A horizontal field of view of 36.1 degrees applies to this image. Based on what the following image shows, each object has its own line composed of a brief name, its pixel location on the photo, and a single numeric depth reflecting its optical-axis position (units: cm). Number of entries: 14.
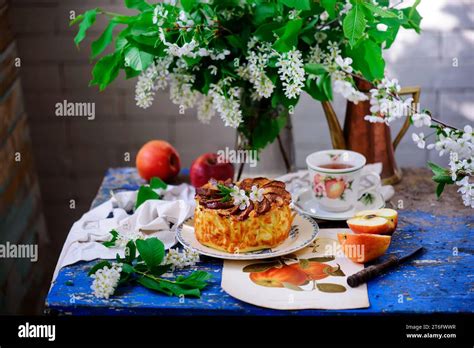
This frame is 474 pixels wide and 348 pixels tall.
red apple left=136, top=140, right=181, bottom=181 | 172
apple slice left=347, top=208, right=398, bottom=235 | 134
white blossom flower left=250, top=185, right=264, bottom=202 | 129
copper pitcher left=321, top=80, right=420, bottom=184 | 164
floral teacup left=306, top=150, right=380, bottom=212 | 144
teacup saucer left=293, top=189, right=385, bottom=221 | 146
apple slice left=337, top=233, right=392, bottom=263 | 128
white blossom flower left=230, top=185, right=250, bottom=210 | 128
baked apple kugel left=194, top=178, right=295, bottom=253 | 127
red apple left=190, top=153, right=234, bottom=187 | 167
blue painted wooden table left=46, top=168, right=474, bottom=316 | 117
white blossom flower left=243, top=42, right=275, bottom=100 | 141
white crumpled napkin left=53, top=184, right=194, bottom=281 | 135
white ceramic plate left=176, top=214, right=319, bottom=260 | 127
